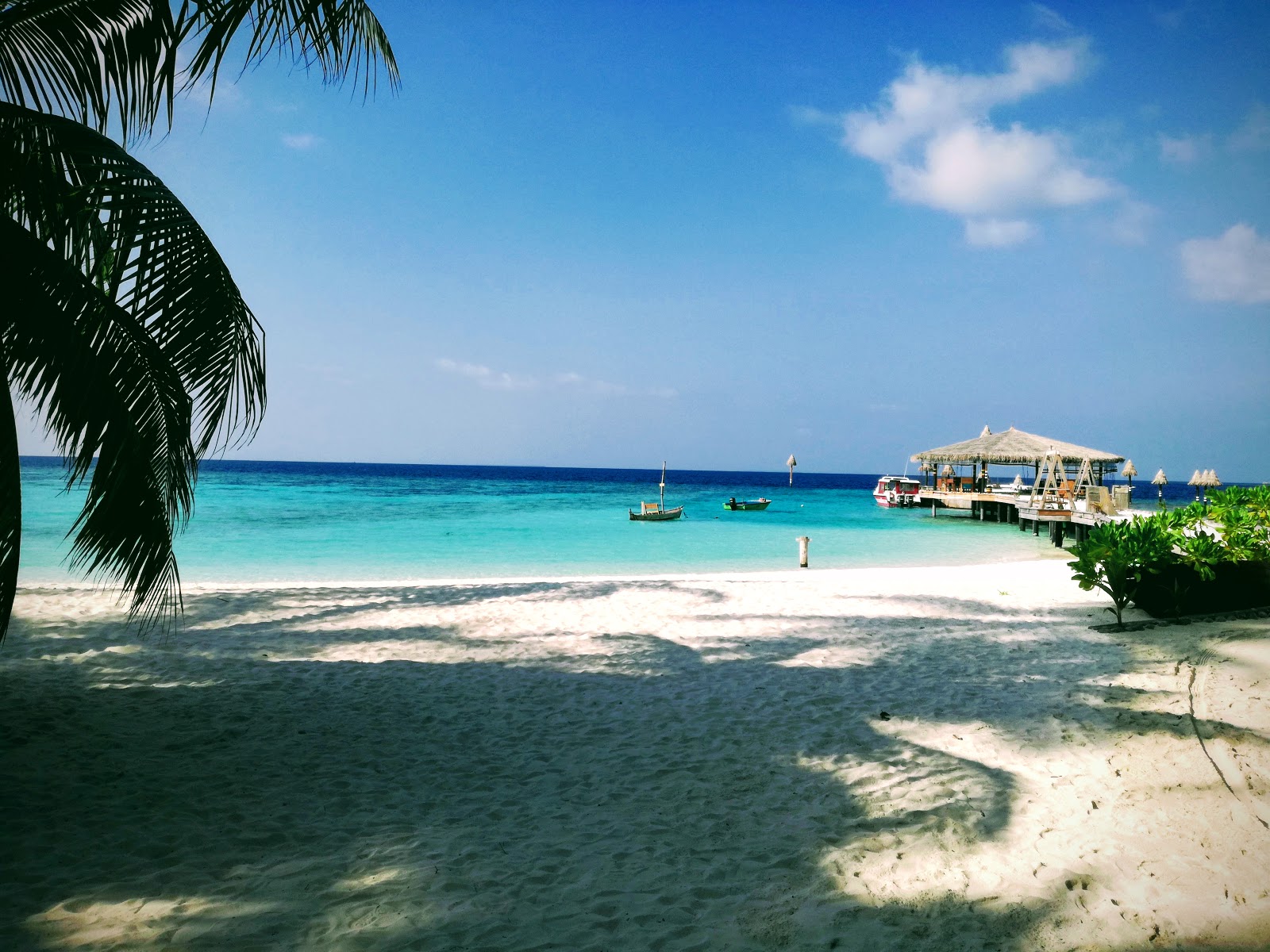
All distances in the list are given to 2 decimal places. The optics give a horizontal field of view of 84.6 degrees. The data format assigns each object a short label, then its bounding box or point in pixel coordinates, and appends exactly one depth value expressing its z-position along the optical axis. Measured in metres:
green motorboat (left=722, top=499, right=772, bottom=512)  42.91
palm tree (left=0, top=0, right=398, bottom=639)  3.37
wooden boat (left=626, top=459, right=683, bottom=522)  33.41
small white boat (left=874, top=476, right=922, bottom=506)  45.66
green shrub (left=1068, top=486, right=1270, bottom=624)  7.61
